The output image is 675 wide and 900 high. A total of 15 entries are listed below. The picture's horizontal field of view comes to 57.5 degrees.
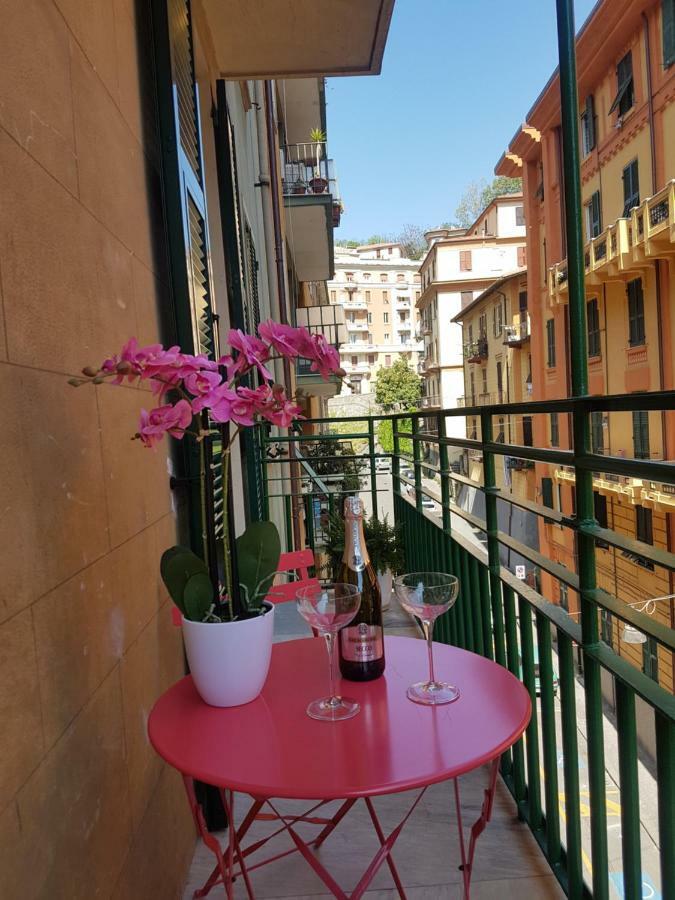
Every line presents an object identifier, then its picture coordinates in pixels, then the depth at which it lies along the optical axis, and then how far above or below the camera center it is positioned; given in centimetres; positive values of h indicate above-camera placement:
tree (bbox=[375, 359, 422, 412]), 4584 +242
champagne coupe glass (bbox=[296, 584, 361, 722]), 103 -32
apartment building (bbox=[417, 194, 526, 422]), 3147 +828
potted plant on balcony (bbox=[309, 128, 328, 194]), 796 +346
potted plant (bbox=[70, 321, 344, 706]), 90 -21
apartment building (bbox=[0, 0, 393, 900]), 81 +0
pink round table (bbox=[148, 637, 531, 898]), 84 -49
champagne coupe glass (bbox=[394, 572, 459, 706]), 109 -34
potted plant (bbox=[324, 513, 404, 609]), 334 -70
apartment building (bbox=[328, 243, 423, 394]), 5319 +1026
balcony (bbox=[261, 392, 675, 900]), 99 -55
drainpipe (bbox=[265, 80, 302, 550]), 658 +230
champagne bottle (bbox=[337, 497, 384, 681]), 118 -39
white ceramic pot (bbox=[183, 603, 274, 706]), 102 -38
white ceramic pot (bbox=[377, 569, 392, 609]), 338 -91
